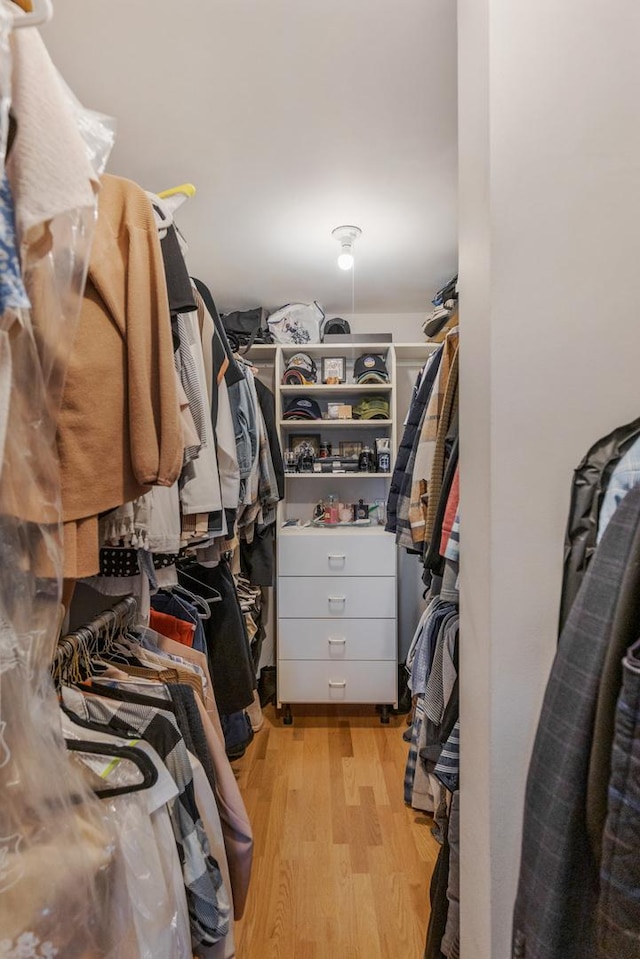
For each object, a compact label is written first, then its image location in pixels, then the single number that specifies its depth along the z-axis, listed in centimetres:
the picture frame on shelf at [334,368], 288
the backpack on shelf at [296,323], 274
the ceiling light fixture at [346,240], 197
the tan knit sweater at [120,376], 62
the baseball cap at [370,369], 273
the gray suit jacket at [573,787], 52
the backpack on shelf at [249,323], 275
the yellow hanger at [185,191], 101
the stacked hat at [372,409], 278
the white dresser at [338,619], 257
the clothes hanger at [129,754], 69
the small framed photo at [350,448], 303
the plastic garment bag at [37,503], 40
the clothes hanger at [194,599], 157
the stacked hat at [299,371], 274
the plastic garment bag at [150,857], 65
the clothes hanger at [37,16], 41
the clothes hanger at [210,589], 169
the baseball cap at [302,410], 278
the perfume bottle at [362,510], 291
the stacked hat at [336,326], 280
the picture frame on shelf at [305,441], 300
